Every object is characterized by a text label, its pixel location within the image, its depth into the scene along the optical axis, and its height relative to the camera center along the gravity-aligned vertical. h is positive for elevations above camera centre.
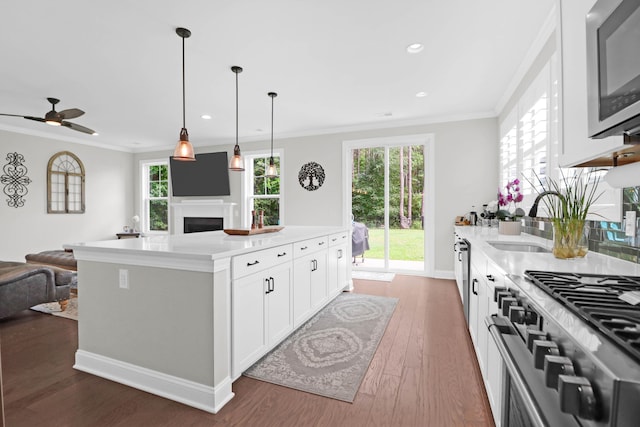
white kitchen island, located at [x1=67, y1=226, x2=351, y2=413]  1.79 -0.64
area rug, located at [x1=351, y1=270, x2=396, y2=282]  4.96 -1.07
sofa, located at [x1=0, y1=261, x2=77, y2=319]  2.96 -0.77
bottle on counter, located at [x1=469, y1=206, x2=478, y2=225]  4.60 -0.09
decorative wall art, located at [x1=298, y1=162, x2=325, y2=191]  5.80 +0.68
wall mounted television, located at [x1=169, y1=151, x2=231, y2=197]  6.66 +0.79
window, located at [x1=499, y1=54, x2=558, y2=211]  2.48 +0.75
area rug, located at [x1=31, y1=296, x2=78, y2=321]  3.36 -1.13
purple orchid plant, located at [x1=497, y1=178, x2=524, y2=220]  2.90 +0.12
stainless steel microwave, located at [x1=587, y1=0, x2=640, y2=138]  0.84 +0.44
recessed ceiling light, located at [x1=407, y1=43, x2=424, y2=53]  2.81 +1.53
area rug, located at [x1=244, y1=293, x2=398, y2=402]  2.04 -1.13
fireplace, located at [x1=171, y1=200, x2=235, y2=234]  6.64 -0.06
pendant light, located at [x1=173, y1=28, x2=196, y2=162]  2.53 +0.54
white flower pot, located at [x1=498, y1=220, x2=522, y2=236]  2.90 -0.15
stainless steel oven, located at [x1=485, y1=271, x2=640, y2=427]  0.47 -0.28
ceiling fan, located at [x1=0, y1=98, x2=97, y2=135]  3.40 +1.07
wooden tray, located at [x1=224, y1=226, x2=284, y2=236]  2.82 -0.19
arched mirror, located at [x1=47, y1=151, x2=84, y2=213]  6.00 +0.57
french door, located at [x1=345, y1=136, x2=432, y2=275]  5.29 +0.17
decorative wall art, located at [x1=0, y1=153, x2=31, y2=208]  5.38 +0.57
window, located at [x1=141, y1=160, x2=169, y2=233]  7.47 +0.37
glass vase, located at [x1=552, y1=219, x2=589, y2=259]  1.59 -0.14
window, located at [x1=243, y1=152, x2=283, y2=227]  6.41 +0.46
